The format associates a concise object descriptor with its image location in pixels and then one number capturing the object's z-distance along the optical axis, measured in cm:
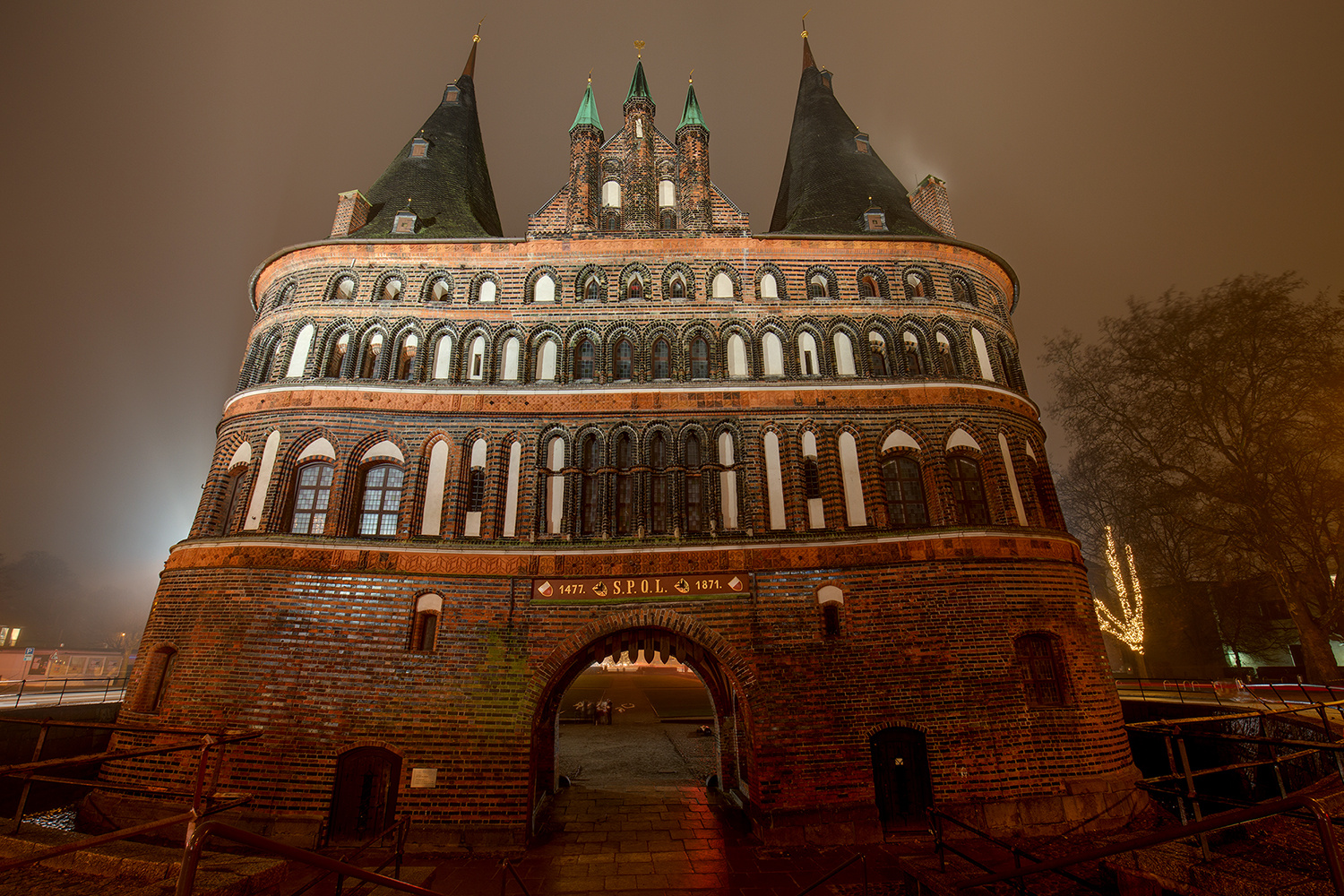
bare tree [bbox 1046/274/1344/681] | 1877
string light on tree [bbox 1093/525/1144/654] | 2416
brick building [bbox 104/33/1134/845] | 1018
